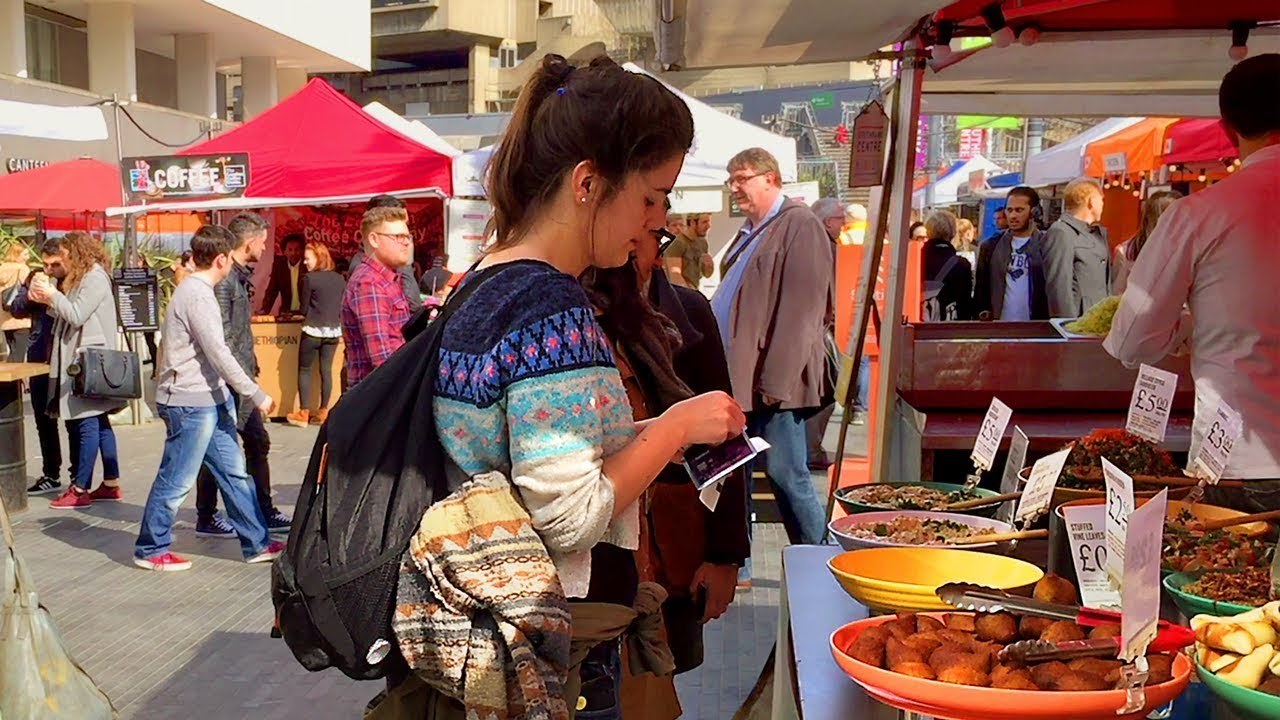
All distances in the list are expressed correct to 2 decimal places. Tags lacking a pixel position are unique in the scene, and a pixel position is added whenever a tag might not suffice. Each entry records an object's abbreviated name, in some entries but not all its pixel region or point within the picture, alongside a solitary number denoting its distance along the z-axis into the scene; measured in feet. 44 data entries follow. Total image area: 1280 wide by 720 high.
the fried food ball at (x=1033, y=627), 5.83
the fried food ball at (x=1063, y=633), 5.67
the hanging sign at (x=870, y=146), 17.75
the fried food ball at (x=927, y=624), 6.09
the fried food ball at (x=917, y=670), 5.46
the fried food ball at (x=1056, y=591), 6.61
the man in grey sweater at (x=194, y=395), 23.29
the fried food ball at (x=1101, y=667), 5.21
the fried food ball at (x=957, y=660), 5.42
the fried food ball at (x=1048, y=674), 5.23
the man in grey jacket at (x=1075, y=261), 31.42
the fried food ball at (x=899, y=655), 5.63
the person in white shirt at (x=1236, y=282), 10.72
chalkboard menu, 35.68
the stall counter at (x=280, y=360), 43.83
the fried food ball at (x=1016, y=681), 5.21
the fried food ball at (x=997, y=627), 5.86
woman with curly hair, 28.73
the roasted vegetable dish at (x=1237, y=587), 6.19
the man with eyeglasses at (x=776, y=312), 20.25
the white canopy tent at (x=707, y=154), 41.34
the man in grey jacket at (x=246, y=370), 25.62
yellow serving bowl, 7.09
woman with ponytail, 6.11
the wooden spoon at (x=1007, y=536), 8.19
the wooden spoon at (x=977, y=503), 9.66
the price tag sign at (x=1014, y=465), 9.96
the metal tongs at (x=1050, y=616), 5.41
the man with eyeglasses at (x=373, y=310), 19.43
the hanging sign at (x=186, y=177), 40.81
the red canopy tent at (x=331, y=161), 41.47
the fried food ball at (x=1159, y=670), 5.24
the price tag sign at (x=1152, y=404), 9.71
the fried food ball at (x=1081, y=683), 5.15
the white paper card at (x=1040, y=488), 8.36
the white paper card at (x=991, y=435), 10.19
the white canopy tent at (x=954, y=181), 77.92
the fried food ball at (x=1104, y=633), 5.62
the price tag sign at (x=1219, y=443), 8.32
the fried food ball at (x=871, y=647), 5.82
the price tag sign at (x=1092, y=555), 6.63
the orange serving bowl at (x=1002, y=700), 5.04
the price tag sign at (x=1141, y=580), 5.11
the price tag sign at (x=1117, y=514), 5.83
